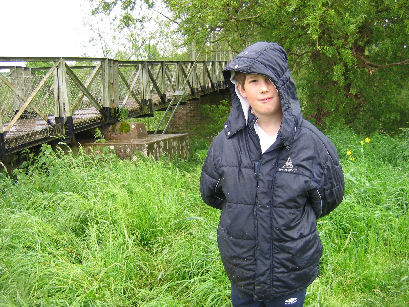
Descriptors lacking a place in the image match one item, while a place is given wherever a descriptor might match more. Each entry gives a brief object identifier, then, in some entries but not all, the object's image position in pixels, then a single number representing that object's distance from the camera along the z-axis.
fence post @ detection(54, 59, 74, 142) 6.60
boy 1.85
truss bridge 6.14
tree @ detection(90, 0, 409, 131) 8.94
